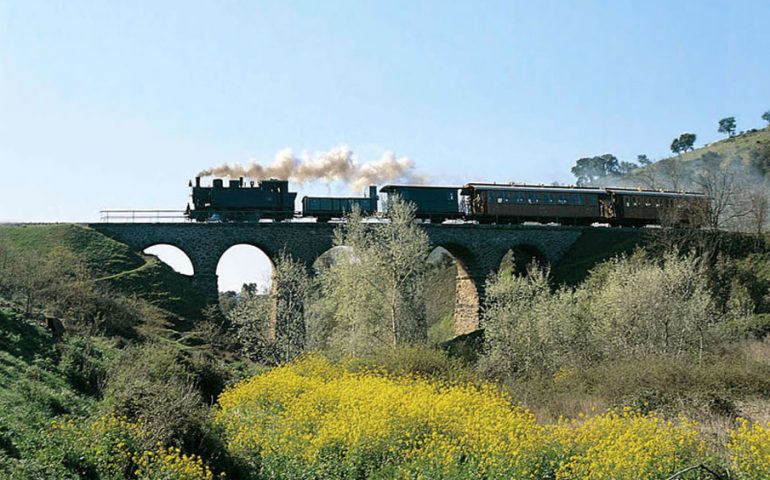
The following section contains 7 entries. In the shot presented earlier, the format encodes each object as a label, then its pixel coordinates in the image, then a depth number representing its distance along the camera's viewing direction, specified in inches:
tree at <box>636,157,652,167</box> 7299.2
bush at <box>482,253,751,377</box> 1071.6
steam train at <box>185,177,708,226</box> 1897.1
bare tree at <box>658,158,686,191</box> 4837.1
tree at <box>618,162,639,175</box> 7135.8
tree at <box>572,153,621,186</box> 7135.8
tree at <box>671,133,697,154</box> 5984.3
